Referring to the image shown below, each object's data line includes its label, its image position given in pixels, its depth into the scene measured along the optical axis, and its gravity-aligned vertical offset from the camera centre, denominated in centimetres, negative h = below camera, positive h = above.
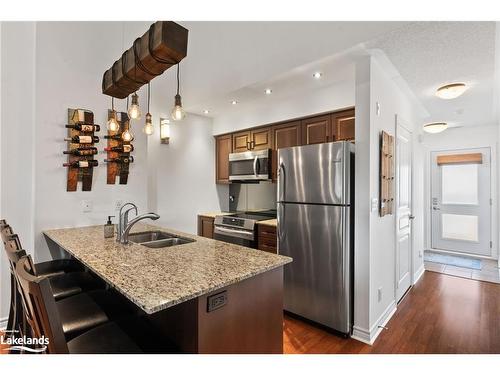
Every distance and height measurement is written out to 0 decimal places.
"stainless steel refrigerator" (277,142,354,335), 224 -34
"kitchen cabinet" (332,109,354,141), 273 +67
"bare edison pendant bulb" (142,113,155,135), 213 +50
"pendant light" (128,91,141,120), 187 +55
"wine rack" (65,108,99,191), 253 +38
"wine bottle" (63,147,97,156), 252 +36
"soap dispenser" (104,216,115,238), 211 -32
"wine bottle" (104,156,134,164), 276 +31
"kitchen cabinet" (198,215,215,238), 388 -52
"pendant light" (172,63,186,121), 178 +52
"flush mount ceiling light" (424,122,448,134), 381 +91
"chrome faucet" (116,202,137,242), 199 -25
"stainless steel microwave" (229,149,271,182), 350 +33
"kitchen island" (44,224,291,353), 110 -39
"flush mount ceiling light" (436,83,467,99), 261 +98
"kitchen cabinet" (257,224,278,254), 297 -53
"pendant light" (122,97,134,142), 215 +43
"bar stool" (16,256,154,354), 88 -51
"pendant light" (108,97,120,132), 207 +51
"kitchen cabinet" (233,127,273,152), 357 +70
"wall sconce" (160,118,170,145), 354 +79
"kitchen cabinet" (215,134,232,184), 411 +51
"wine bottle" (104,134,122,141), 275 +54
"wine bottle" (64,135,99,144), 251 +47
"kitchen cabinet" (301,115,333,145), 293 +67
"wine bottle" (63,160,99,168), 252 +24
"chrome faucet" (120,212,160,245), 189 -25
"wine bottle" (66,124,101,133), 252 +58
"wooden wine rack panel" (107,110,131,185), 278 +35
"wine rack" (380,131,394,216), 235 +15
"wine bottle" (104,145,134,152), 276 +43
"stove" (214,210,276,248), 320 -45
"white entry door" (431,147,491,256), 453 -17
